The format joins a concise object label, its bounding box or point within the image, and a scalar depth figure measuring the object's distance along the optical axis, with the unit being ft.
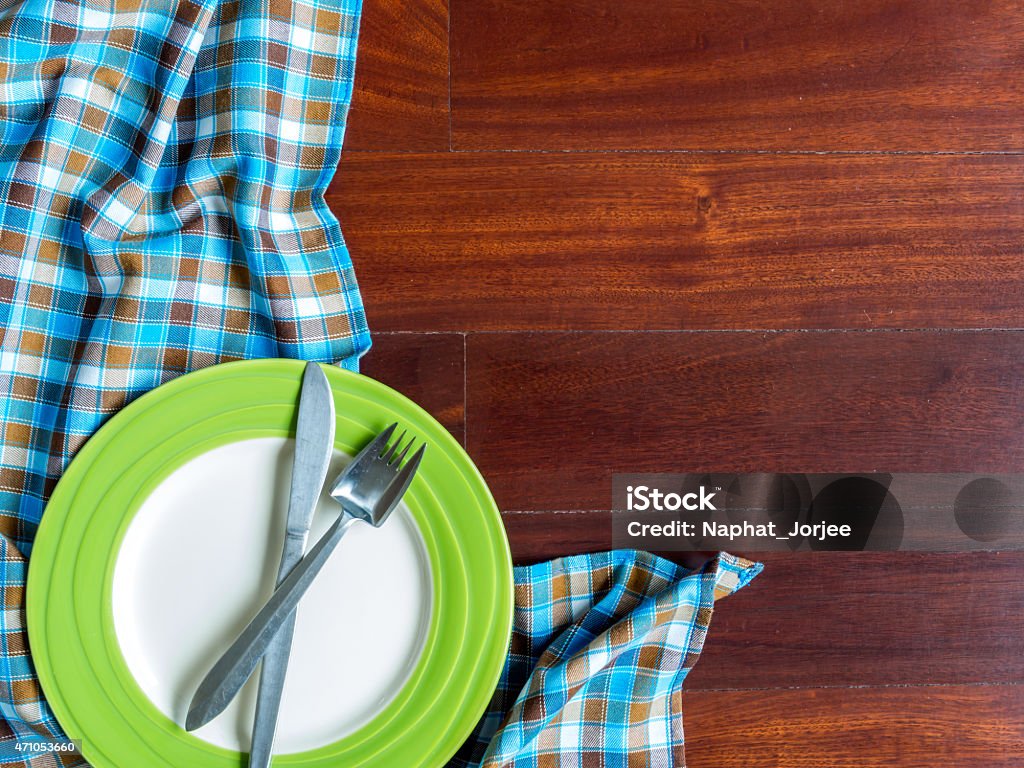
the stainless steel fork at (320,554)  1.63
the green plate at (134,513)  1.67
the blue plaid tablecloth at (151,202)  1.79
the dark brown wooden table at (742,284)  2.02
